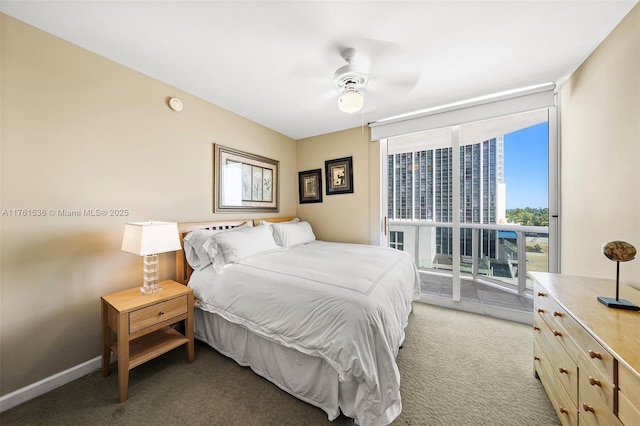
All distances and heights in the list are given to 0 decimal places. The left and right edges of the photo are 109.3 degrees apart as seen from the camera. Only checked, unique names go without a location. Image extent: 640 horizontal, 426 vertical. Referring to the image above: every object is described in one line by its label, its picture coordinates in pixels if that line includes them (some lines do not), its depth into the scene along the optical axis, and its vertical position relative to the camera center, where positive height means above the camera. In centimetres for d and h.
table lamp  164 -23
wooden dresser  81 -62
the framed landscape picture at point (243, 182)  275 +42
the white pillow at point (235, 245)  208 -32
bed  126 -68
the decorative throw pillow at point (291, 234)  296 -29
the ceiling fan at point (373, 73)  177 +127
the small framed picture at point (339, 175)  351 +59
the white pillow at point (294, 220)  359 -12
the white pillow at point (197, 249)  214 -35
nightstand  151 -81
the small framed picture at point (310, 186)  379 +46
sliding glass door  262 +14
